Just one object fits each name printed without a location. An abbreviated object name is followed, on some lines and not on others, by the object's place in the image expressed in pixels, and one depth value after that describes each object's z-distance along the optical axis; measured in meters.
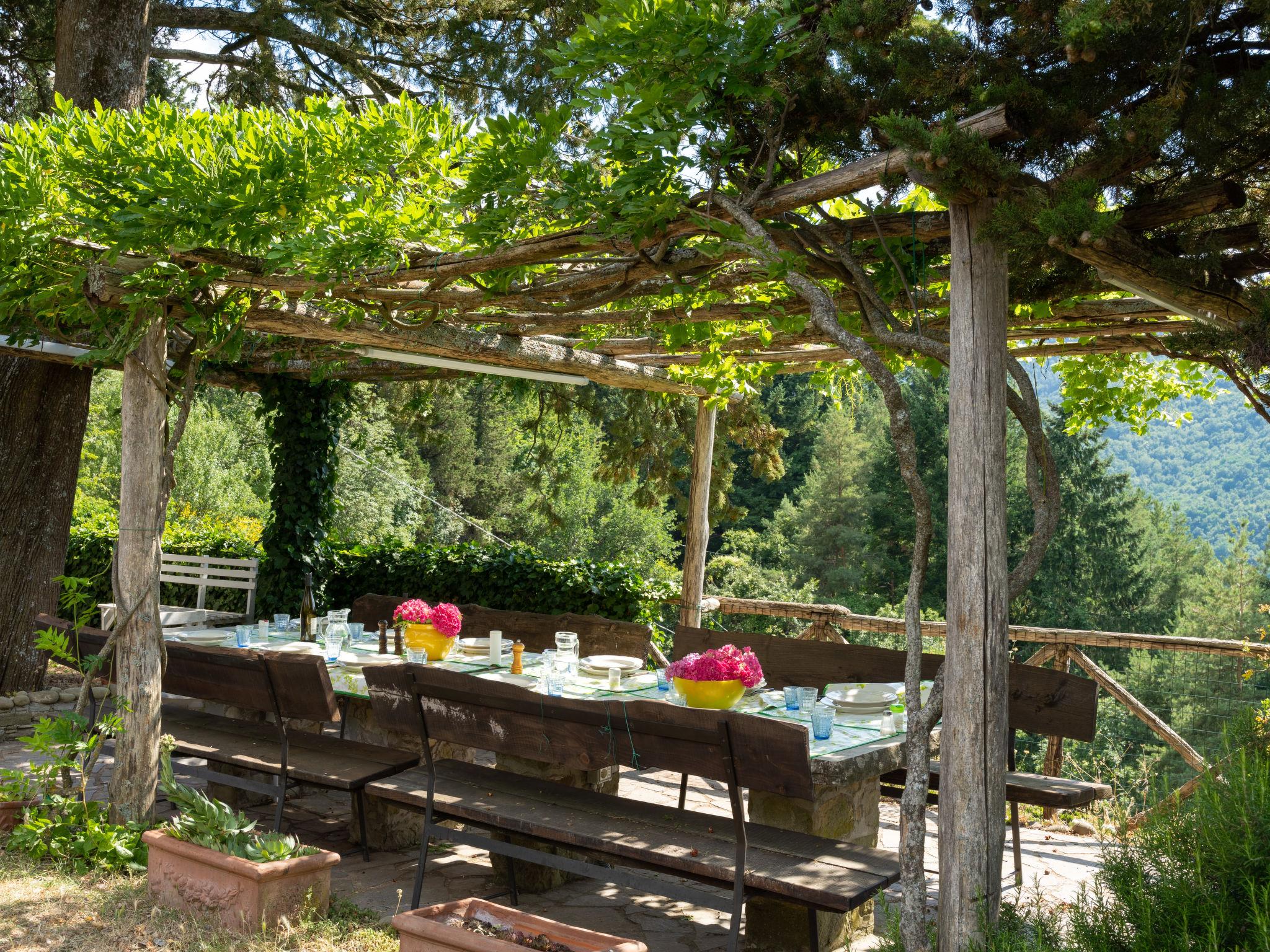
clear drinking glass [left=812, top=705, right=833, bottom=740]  3.60
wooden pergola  2.64
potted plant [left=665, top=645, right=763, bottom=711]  3.82
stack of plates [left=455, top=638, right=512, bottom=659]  5.18
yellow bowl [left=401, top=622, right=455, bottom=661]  4.90
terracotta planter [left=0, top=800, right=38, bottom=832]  4.07
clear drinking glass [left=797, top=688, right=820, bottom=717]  3.90
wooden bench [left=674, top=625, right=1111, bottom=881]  3.88
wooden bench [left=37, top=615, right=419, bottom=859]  4.02
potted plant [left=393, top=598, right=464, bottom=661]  4.89
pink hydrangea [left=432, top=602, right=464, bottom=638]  4.86
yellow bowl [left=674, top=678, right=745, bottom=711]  3.82
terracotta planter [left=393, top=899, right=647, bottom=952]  2.45
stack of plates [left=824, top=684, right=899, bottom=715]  4.04
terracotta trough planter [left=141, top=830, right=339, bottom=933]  3.23
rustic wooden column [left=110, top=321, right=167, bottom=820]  4.04
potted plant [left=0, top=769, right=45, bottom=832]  4.08
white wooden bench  8.05
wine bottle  5.45
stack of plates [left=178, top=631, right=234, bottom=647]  5.31
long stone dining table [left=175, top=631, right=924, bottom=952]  3.40
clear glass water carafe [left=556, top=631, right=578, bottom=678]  4.41
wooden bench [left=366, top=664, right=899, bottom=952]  2.97
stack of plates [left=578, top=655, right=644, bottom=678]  4.69
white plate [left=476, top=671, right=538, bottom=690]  4.41
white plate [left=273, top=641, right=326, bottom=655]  5.03
